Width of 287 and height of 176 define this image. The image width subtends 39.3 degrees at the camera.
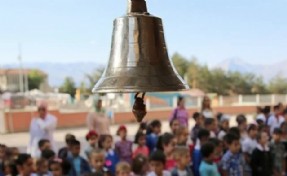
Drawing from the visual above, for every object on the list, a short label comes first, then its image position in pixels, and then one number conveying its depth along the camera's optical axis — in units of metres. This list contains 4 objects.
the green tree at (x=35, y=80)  46.03
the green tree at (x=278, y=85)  43.62
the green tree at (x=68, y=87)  37.56
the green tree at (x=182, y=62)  42.62
